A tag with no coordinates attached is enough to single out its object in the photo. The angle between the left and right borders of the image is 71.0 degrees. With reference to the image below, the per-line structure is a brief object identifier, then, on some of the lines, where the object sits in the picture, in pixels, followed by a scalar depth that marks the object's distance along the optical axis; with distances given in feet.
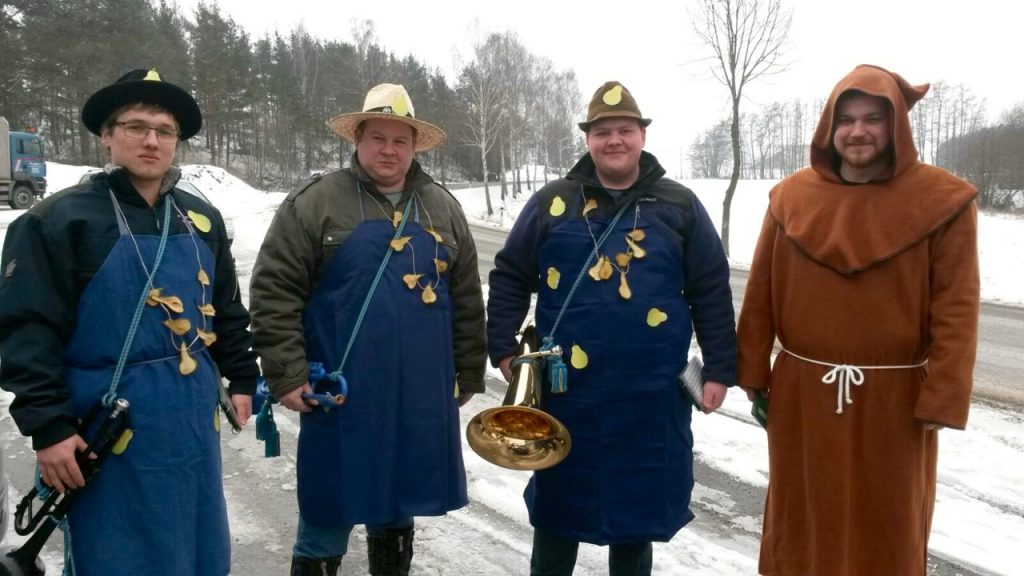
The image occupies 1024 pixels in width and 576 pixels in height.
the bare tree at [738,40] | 54.08
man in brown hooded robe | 8.04
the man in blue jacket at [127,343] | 6.88
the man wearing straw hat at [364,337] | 8.88
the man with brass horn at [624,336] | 9.12
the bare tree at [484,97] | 118.21
